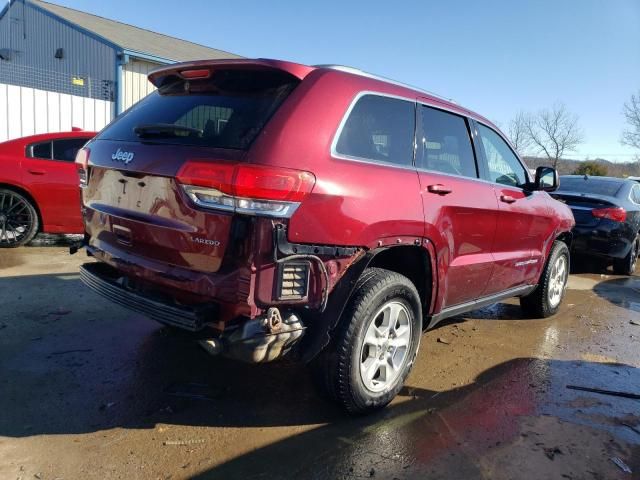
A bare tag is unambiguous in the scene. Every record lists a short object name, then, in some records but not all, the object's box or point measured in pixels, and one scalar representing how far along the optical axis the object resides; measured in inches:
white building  464.4
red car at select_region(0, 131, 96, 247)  279.9
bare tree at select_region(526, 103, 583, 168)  1776.6
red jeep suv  103.8
